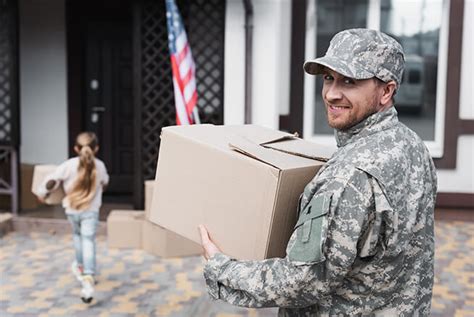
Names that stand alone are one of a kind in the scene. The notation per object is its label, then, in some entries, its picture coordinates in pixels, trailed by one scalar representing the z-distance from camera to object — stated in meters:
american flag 5.82
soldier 1.64
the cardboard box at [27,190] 7.77
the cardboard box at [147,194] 6.21
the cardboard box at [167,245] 6.15
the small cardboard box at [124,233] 6.49
